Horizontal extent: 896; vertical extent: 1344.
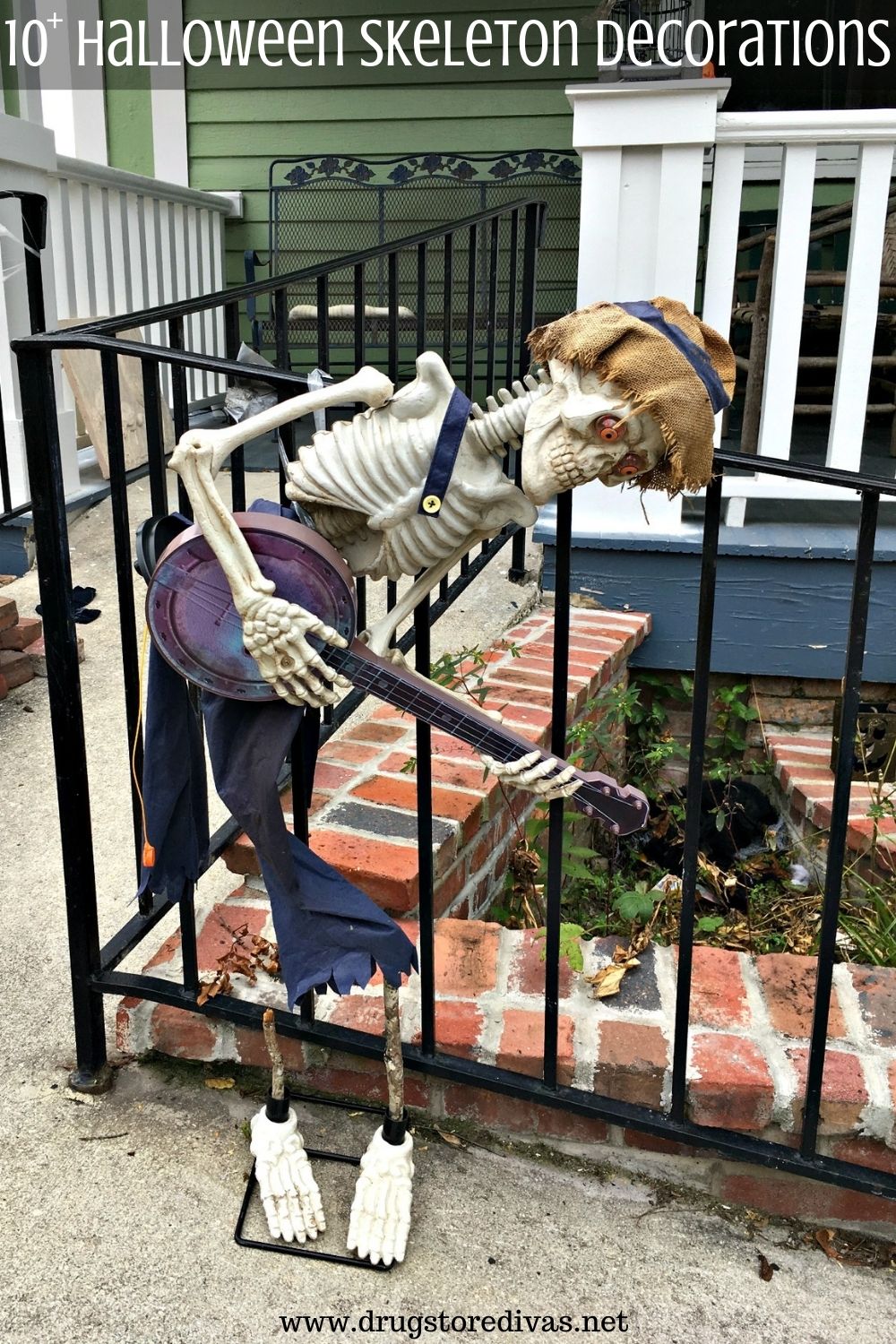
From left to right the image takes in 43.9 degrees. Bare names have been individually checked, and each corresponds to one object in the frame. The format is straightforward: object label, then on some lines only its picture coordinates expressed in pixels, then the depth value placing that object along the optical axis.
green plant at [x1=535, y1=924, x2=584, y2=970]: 1.80
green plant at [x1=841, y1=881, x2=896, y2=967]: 2.27
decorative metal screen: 5.55
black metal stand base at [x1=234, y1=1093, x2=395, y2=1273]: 1.46
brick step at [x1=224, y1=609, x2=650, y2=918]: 1.96
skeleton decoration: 1.19
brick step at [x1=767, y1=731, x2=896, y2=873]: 2.65
